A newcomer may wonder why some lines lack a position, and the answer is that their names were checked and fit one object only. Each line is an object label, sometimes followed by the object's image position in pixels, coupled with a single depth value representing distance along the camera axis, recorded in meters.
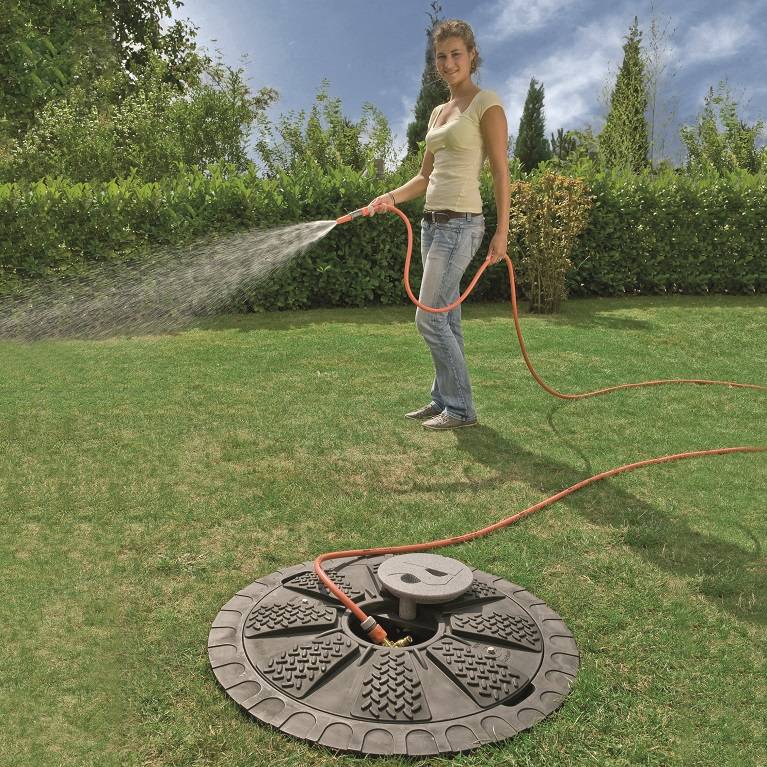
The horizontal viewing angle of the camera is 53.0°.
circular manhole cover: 2.08
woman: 4.05
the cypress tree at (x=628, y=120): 19.06
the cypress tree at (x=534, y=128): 31.06
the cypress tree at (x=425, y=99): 24.36
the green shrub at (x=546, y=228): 8.85
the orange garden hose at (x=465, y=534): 2.48
